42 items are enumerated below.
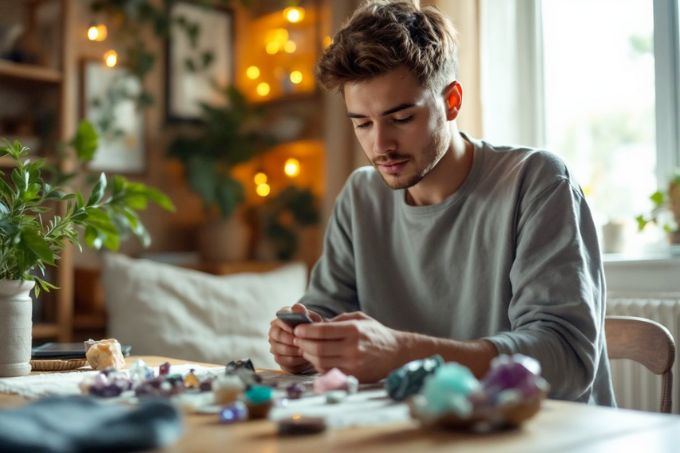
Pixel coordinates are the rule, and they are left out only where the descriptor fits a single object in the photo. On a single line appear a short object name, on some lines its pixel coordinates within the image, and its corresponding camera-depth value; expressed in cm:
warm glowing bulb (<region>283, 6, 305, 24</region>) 358
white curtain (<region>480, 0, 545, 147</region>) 270
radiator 207
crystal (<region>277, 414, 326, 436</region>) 75
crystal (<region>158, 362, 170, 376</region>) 116
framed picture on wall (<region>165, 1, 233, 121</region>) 361
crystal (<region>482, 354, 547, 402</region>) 76
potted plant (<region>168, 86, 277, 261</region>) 339
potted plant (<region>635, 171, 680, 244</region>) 228
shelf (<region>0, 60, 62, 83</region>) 282
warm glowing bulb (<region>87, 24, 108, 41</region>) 209
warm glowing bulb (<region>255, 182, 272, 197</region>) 377
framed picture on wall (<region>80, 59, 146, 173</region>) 330
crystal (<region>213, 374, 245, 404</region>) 91
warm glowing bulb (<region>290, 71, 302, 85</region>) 367
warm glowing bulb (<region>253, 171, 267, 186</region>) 376
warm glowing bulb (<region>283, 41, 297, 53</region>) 372
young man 124
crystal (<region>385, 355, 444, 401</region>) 91
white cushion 264
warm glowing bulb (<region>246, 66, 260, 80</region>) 389
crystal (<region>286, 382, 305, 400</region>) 97
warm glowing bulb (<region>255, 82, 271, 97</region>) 386
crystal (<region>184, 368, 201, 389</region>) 104
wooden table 70
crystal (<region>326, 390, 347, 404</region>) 92
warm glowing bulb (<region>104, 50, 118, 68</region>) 334
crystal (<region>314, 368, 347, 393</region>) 100
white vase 129
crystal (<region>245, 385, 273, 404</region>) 84
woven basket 137
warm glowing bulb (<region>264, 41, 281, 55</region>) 380
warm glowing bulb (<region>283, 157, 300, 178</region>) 368
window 247
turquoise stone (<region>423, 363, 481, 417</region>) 74
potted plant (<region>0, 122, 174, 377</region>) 127
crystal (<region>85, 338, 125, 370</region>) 132
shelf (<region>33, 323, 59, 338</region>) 274
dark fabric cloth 65
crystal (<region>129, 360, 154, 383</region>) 107
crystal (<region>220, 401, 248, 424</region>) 82
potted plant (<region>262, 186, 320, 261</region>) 344
